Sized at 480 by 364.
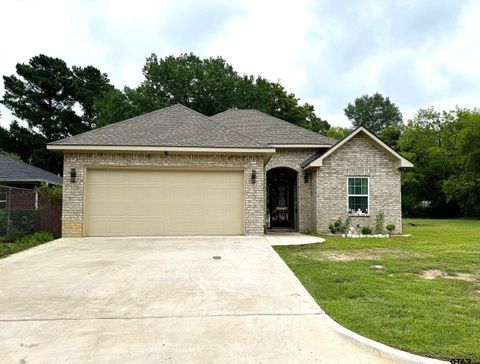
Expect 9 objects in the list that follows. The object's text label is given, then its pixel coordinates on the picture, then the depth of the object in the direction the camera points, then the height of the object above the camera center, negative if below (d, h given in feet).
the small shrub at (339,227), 43.14 -4.02
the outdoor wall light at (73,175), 36.47 +2.18
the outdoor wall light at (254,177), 37.86 +2.08
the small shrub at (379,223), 43.37 -3.50
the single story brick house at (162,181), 36.65 +1.64
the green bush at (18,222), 32.68 -2.79
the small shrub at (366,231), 42.96 -4.50
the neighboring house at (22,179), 36.39 +2.77
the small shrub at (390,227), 42.75 -3.96
